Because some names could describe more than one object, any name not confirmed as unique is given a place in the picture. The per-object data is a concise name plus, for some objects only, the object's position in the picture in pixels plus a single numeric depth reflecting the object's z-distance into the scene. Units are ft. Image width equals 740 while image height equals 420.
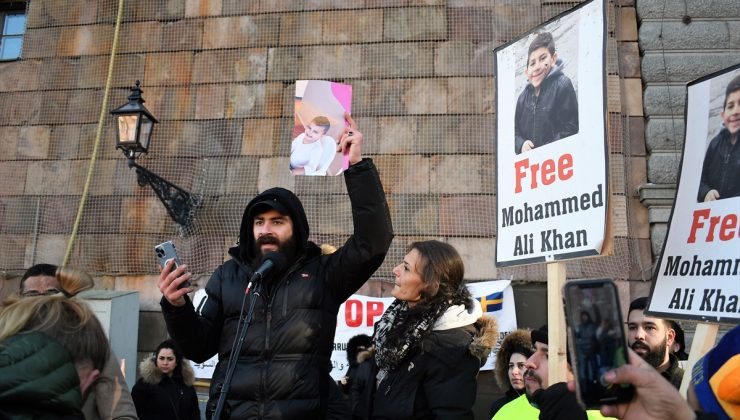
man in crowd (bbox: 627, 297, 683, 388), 11.94
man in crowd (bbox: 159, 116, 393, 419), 8.66
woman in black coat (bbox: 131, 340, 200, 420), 18.81
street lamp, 22.33
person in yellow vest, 6.63
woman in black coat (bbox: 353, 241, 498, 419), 9.61
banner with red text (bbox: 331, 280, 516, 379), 21.61
